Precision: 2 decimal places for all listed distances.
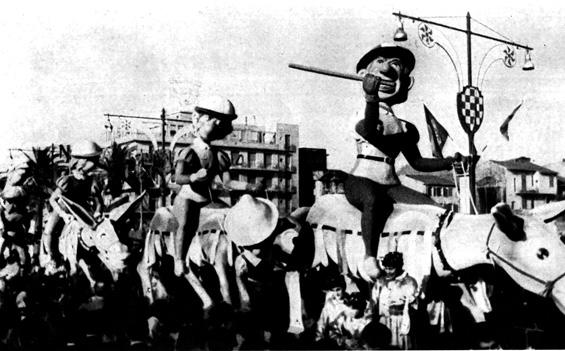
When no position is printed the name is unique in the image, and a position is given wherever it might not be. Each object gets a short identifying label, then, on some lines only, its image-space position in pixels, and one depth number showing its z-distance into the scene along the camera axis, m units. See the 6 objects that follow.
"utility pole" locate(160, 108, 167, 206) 8.92
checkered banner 10.64
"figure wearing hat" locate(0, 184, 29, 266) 9.60
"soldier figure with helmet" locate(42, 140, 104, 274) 9.09
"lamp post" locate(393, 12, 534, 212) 9.68
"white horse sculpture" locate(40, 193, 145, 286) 7.82
